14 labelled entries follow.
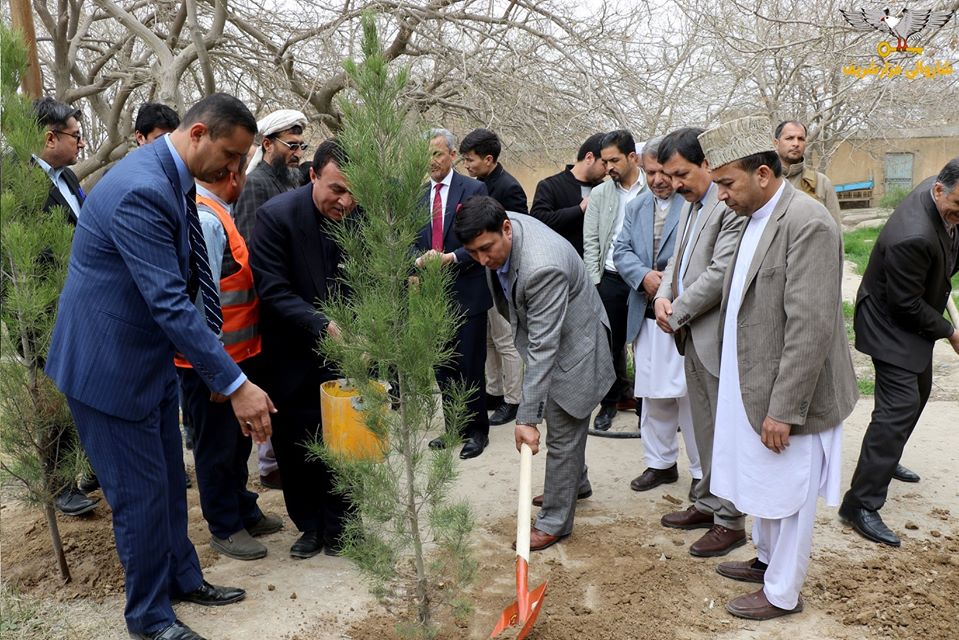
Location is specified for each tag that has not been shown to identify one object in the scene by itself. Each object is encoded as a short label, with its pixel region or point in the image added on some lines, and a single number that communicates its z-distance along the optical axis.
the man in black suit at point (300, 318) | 3.53
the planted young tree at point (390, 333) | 2.58
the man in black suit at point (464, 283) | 5.22
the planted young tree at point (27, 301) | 3.24
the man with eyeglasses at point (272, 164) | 4.62
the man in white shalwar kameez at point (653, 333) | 4.48
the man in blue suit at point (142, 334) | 2.73
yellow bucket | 2.92
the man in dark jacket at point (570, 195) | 5.77
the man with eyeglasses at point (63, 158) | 4.18
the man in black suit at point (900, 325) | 3.83
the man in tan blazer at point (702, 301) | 3.66
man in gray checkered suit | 3.47
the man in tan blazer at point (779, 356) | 2.95
